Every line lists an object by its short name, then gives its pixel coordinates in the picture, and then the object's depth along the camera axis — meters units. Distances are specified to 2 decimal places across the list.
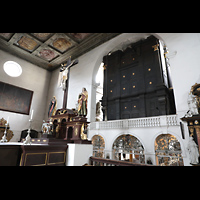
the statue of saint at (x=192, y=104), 5.56
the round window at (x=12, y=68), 11.68
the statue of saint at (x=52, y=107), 7.59
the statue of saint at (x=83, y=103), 6.10
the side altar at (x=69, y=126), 5.55
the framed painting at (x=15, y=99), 10.88
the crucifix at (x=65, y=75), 7.14
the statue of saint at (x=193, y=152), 4.90
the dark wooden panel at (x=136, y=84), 8.70
